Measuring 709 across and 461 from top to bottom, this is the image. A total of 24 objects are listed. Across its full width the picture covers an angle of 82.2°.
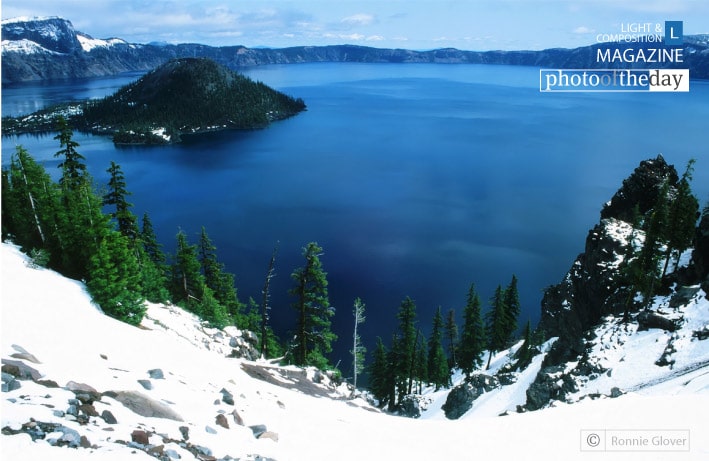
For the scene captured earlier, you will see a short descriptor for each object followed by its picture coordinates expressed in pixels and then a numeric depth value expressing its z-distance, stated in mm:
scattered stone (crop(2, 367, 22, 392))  8938
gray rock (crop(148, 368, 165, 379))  13273
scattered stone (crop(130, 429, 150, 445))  8898
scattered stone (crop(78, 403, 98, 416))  9141
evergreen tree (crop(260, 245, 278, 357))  30753
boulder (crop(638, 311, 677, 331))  29188
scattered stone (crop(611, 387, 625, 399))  22703
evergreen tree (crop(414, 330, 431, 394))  50250
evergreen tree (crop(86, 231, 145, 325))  21297
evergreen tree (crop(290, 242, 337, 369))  30141
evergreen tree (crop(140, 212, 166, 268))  46156
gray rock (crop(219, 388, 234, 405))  13516
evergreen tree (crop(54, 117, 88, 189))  31625
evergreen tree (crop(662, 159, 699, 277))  31500
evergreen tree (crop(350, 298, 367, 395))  32094
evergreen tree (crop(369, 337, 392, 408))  46875
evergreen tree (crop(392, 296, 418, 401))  44375
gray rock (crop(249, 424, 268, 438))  12012
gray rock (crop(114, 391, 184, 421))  10516
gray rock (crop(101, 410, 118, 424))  9297
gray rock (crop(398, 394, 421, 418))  43994
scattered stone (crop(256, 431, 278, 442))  11906
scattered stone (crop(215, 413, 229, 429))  11704
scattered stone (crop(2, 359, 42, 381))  9688
